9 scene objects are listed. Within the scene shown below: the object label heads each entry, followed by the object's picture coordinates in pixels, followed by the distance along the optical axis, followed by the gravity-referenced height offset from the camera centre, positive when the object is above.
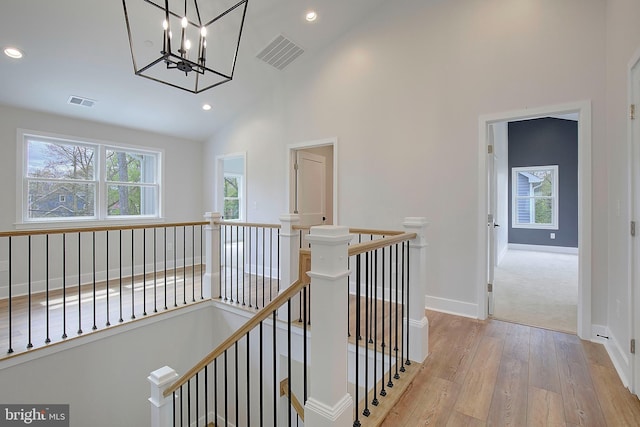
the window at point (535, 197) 7.75 +0.40
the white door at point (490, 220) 3.23 -0.09
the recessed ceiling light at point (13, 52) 3.05 +1.63
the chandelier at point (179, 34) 3.09 +2.01
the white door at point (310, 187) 4.73 +0.40
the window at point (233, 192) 7.75 +0.52
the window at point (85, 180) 4.16 +0.48
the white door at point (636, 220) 1.88 -0.10
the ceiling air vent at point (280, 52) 3.94 +2.18
